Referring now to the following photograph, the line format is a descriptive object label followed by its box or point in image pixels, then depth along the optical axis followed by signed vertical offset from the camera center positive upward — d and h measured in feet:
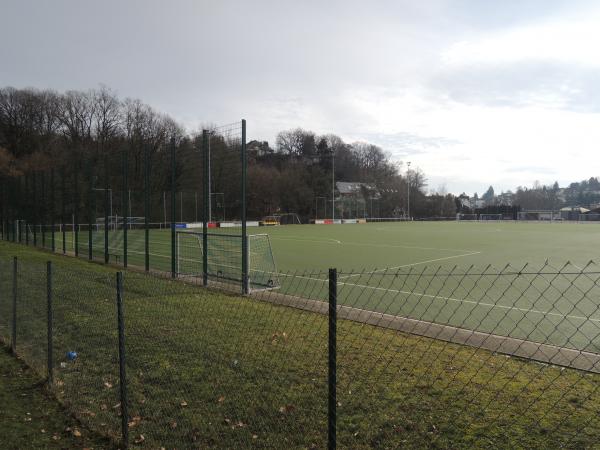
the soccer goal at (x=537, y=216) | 267.80 -1.14
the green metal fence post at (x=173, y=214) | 39.96 +0.16
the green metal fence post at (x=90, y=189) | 54.86 +3.30
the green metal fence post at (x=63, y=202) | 61.93 +2.00
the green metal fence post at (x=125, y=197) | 46.14 +1.76
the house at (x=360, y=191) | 244.75 +13.39
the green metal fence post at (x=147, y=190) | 43.52 +2.55
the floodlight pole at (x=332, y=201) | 206.28 +6.38
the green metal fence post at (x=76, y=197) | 59.36 +2.51
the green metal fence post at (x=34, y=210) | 71.05 +0.92
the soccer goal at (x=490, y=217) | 265.28 -1.58
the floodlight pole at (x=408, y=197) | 243.40 +9.40
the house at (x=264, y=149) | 277.42 +42.56
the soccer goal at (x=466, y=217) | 268.21 -1.58
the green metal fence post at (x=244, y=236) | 32.96 -1.48
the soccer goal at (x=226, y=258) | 36.48 -3.63
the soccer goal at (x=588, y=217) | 251.00 -1.80
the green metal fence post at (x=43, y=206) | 68.54 +1.48
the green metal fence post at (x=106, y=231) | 51.47 -1.70
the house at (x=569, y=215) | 265.62 -0.69
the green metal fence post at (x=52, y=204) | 64.48 +1.81
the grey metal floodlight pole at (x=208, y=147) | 38.52 +5.66
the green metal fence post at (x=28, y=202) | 76.58 +2.42
